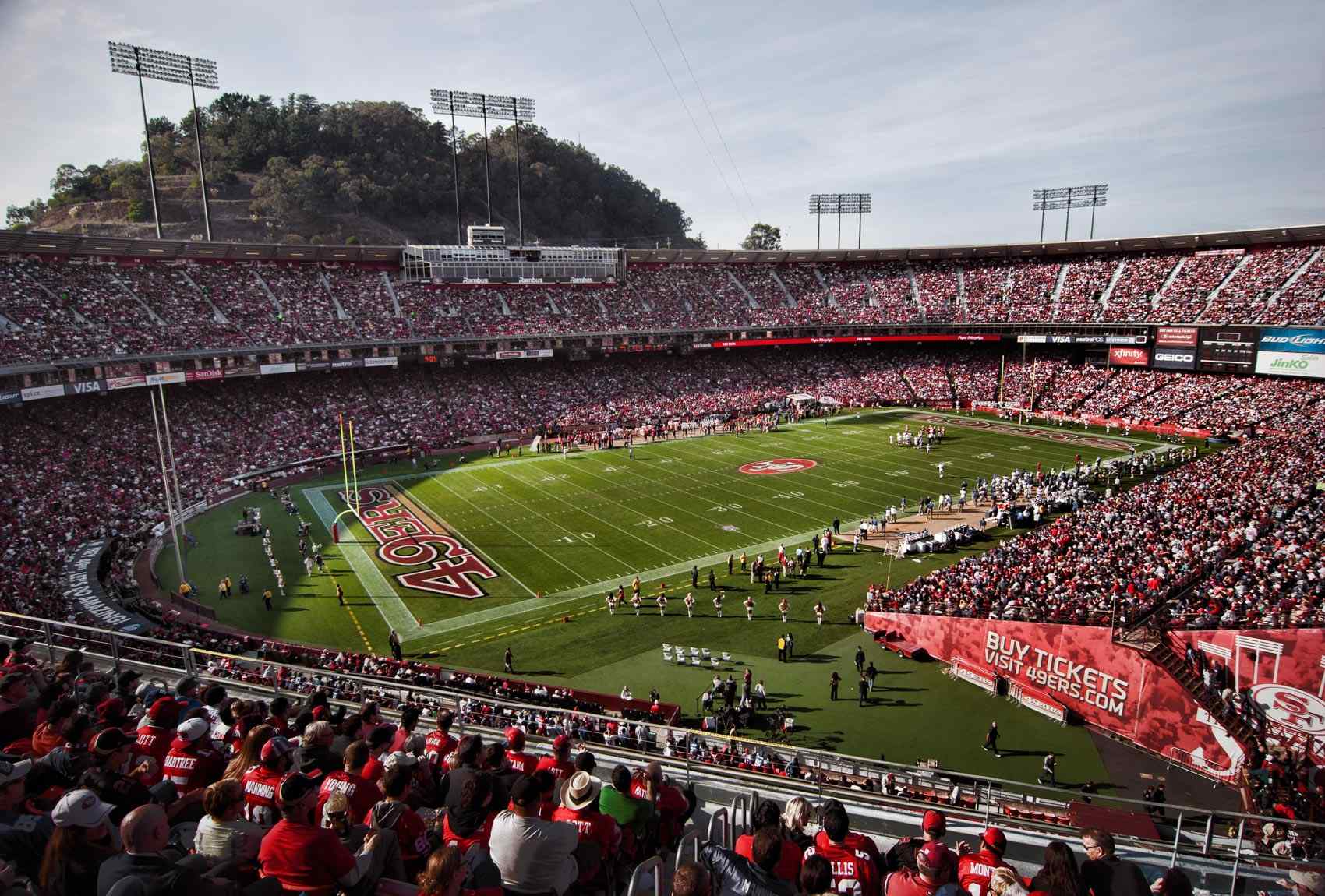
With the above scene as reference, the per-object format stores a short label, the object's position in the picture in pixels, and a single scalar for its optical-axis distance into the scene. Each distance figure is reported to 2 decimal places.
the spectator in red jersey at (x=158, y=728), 6.45
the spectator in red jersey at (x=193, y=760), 5.95
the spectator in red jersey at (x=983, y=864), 4.89
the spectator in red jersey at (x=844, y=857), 4.65
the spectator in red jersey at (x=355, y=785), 5.21
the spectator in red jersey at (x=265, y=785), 5.14
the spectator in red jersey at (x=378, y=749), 5.77
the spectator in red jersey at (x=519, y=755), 6.32
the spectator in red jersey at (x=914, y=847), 4.90
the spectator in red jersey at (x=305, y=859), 4.05
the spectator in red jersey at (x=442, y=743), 7.16
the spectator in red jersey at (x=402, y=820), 4.78
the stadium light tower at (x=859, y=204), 82.06
